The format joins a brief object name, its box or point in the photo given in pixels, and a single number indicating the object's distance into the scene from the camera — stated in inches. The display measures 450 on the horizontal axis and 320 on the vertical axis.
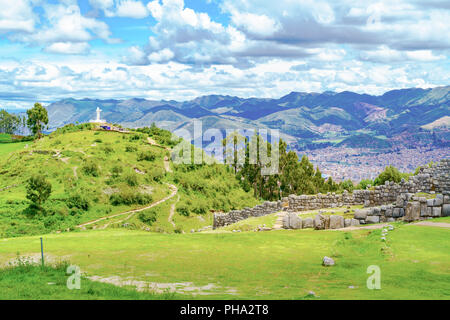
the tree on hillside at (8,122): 5866.1
